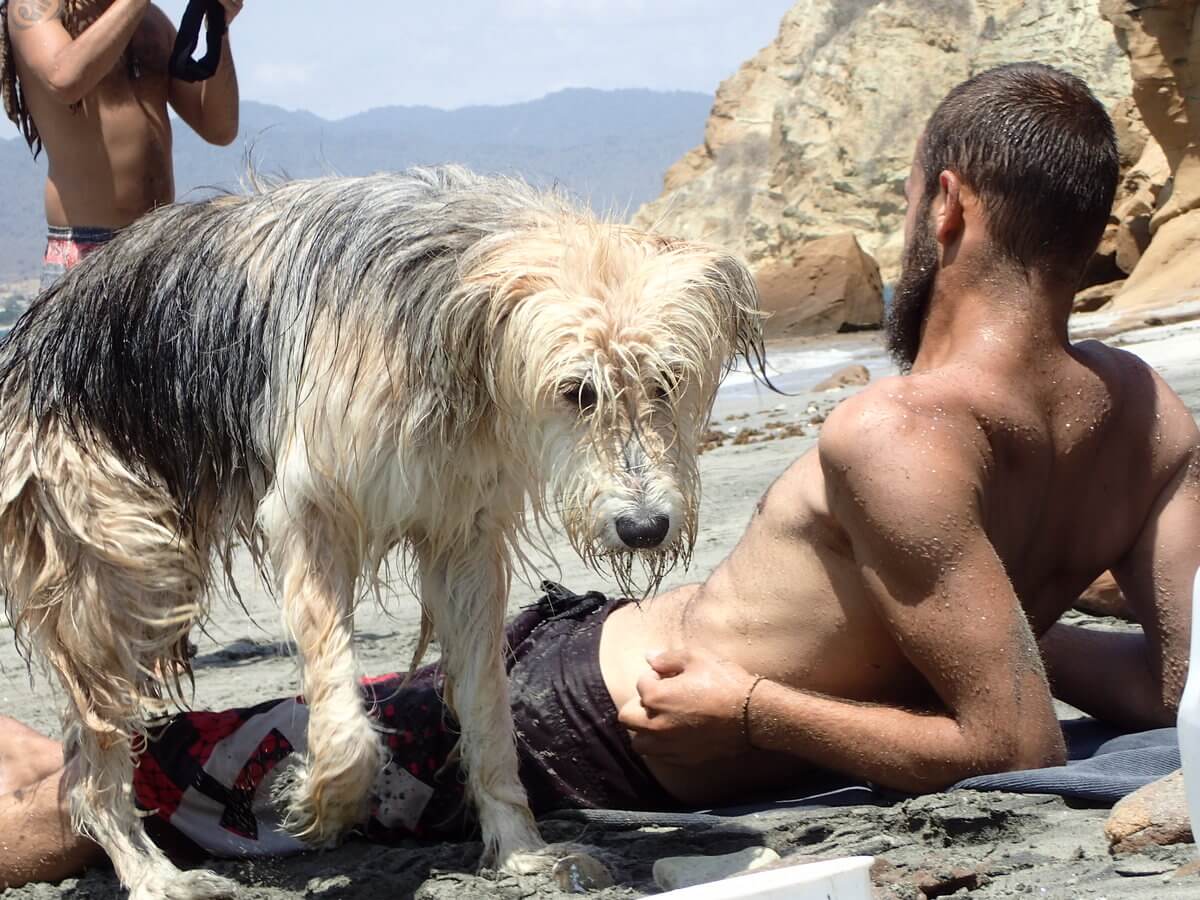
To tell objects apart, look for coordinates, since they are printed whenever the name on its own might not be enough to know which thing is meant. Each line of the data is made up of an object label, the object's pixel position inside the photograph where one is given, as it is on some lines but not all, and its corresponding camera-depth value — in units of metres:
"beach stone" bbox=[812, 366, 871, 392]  16.23
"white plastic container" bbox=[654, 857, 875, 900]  2.00
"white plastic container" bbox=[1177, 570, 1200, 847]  2.07
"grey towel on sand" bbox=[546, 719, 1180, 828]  3.29
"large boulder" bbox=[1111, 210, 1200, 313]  19.69
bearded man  3.16
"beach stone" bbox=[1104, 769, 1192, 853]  2.81
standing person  5.09
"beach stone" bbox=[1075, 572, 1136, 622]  4.73
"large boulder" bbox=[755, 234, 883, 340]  28.80
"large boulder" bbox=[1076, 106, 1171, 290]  23.61
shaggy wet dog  3.29
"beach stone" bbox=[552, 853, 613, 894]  3.45
